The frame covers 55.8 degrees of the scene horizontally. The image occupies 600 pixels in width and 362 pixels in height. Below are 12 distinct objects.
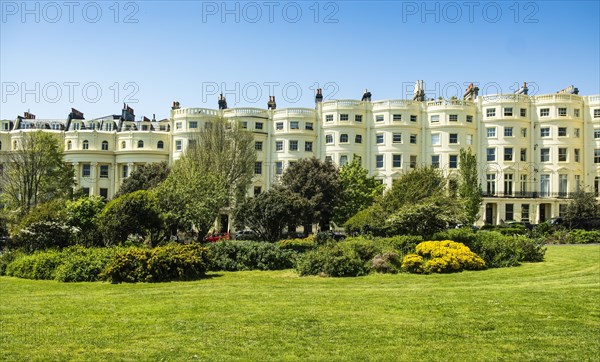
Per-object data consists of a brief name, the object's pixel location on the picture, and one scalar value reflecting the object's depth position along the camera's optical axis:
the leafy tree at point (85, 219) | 28.09
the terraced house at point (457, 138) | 62.66
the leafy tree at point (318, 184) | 46.69
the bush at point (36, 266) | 22.02
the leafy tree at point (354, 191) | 49.72
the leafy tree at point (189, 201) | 29.67
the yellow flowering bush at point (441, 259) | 22.06
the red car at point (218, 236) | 42.14
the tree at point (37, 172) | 47.12
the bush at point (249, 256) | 24.33
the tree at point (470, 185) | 50.69
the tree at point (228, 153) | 47.59
